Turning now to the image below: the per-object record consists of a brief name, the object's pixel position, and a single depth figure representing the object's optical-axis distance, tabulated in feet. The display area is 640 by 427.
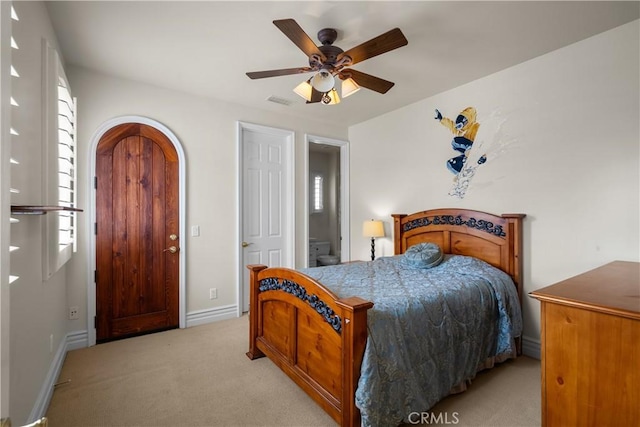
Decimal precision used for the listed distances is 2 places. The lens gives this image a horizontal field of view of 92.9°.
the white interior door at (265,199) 12.91
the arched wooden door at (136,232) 9.99
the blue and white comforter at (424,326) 5.51
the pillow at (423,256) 9.65
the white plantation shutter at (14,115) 4.46
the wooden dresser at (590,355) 3.90
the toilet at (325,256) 18.93
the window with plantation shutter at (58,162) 6.38
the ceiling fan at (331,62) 6.26
